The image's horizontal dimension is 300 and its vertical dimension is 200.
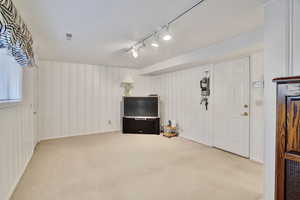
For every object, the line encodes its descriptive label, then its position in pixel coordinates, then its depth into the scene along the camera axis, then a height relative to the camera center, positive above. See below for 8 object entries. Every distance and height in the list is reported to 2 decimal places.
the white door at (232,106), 3.33 -0.18
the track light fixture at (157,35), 2.10 +1.10
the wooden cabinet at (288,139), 1.06 -0.28
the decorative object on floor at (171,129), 5.08 -1.00
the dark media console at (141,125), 5.27 -0.87
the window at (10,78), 2.31 +0.32
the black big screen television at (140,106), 5.37 -0.25
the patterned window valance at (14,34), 1.40 +0.67
